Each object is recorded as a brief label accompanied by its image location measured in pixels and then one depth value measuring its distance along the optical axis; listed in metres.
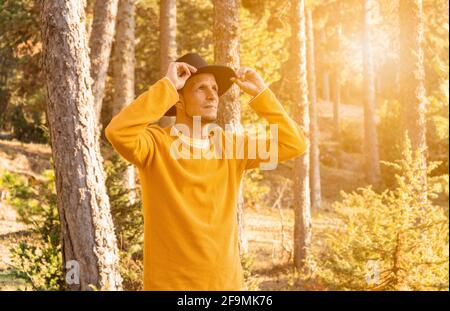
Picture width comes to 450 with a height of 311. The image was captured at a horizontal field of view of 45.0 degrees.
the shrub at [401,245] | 7.21
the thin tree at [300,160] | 11.70
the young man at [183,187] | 2.98
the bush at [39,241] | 6.27
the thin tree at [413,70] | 9.42
